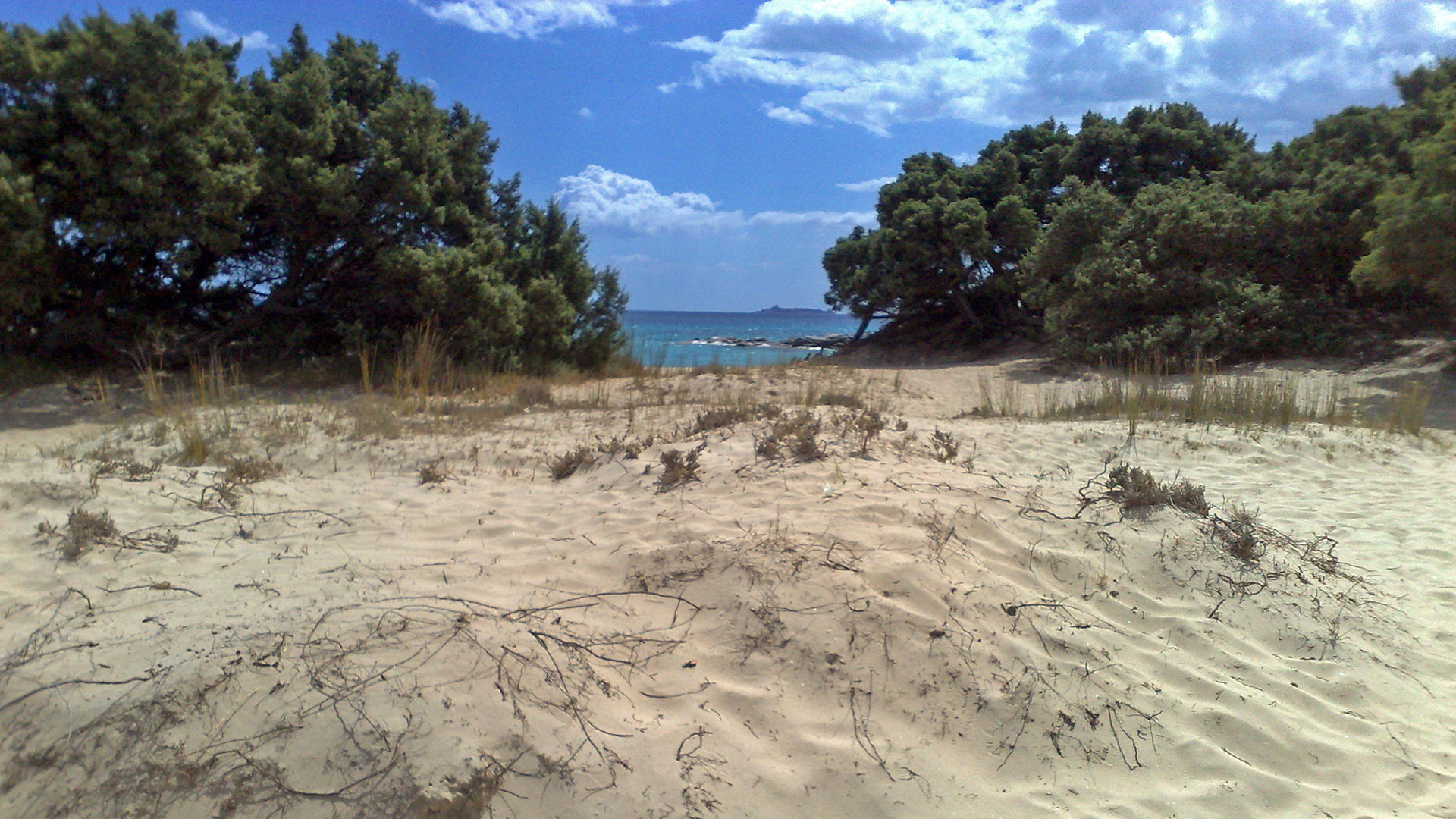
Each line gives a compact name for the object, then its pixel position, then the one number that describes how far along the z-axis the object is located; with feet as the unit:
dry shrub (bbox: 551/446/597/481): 18.83
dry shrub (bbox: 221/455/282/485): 17.42
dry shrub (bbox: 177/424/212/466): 19.06
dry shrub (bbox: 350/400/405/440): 21.89
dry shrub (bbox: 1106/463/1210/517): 15.72
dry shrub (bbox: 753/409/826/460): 17.72
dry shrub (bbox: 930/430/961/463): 18.70
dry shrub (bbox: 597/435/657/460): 18.98
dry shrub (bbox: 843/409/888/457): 18.75
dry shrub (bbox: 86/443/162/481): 17.12
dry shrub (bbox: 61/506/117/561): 13.17
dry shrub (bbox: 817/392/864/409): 27.32
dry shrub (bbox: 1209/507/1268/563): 14.30
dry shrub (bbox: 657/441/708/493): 16.89
